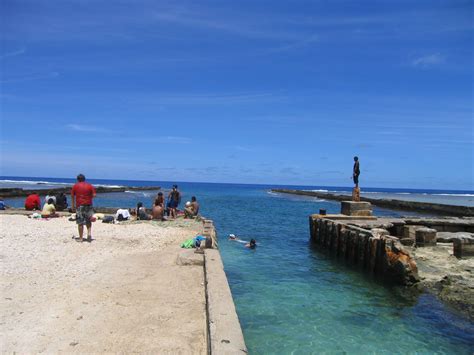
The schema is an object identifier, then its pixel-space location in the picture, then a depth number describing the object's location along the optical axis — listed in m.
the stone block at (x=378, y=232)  14.02
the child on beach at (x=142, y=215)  17.39
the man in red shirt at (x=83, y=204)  11.44
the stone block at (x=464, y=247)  13.98
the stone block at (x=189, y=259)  9.45
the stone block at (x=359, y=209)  20.23
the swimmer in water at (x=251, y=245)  17.64
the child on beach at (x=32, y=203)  19.84
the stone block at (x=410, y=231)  16.87
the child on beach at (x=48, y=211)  16.77
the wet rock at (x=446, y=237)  17.14
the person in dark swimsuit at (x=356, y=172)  19.59
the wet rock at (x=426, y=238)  16.14
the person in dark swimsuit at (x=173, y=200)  19.16
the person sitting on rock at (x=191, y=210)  19.19
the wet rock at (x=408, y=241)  16.33
